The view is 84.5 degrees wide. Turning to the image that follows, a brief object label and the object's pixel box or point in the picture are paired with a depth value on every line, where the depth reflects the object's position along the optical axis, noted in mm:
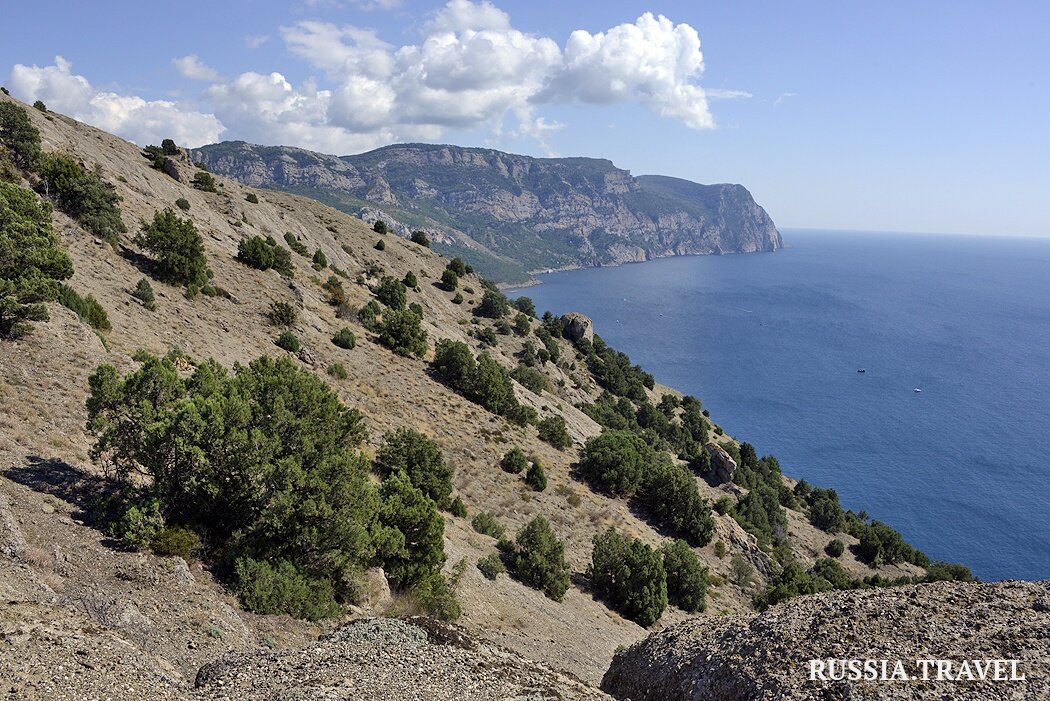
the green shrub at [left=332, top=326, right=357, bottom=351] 36406
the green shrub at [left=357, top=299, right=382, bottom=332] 41675
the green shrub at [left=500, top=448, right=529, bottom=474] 32675
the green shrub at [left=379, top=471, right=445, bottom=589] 17141
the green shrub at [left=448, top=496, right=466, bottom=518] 26406
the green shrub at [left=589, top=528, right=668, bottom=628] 24531
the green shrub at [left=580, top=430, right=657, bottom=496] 35919
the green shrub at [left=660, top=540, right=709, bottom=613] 27016
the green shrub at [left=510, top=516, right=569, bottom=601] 23031
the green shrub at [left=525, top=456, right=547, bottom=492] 32125
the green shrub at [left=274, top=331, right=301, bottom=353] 32250
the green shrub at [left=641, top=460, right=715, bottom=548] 35156
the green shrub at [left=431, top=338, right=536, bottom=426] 38719
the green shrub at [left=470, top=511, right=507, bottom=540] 25812
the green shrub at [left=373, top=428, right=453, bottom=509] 25469
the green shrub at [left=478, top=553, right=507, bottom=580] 21716
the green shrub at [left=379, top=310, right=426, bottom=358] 39750
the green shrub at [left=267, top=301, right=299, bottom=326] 34469
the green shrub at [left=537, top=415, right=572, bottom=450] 39094
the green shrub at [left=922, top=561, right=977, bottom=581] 49406
